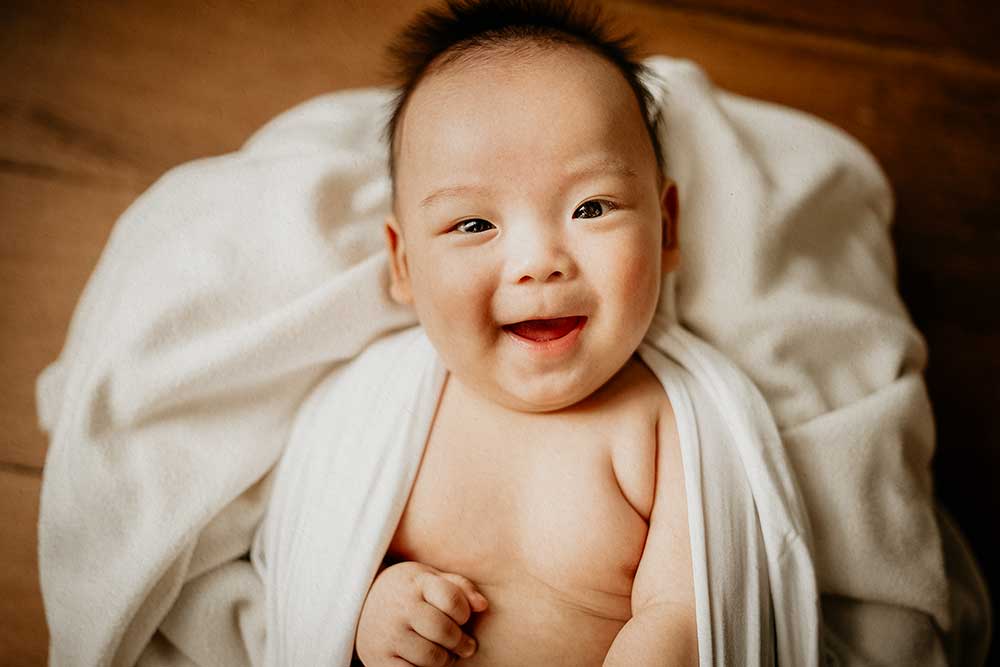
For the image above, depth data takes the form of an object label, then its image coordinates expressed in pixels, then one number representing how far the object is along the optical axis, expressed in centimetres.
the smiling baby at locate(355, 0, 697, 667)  73
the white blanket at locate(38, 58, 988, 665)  87
